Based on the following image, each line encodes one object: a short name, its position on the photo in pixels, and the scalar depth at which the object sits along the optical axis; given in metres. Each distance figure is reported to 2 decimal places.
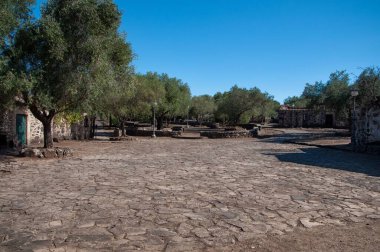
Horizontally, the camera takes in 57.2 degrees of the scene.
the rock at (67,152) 15.54
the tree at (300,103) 86.74
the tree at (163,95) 29.70
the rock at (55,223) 5.51
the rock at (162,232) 5.16
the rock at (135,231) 5.17
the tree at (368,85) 26.09
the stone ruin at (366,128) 19.16
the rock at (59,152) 15.25
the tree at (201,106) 63.22
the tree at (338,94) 31.59
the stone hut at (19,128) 18.86
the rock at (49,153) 14.87
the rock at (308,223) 5.68
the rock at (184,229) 5.21
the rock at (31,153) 14.69
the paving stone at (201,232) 5.15
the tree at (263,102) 42.56
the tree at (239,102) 42.94
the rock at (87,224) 5.46
